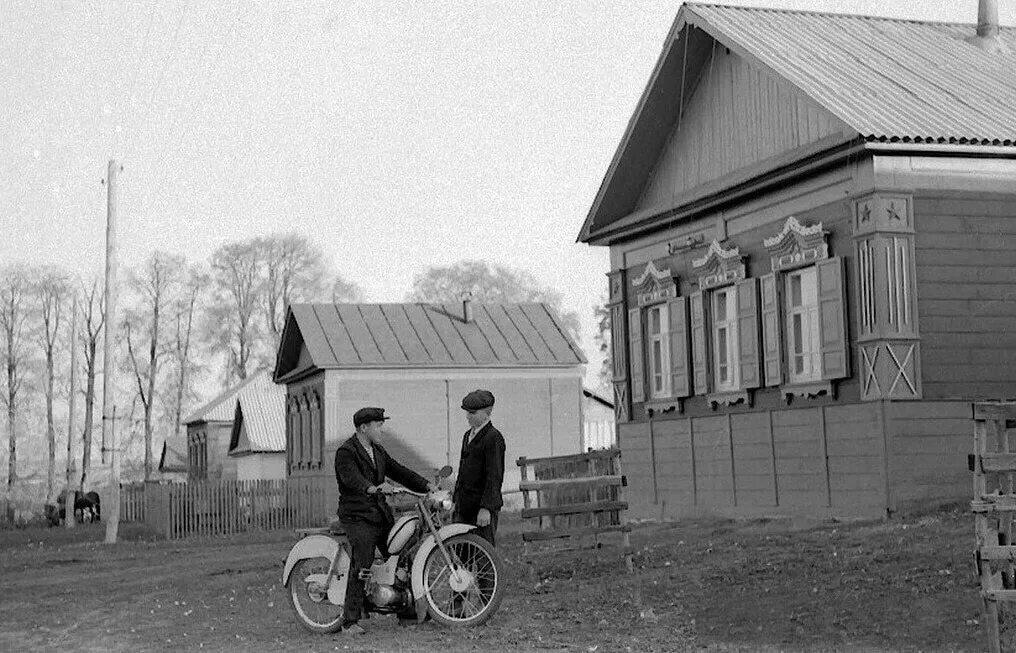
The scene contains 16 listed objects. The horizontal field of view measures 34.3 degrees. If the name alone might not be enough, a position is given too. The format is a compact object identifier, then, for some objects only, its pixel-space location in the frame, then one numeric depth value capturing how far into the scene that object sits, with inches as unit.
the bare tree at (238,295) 3065.9
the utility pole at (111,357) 1373.0
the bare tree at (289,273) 3051.2
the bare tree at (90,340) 2918.3
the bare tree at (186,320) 3093.0
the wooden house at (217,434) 2787.9
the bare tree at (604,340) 3243.1
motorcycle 516.1
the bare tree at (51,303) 3051.2
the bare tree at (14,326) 3041.3
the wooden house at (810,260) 784.3
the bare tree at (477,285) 3223.4
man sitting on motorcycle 519.8
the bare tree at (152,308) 3070.9
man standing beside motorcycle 536.4
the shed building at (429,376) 1744.6
